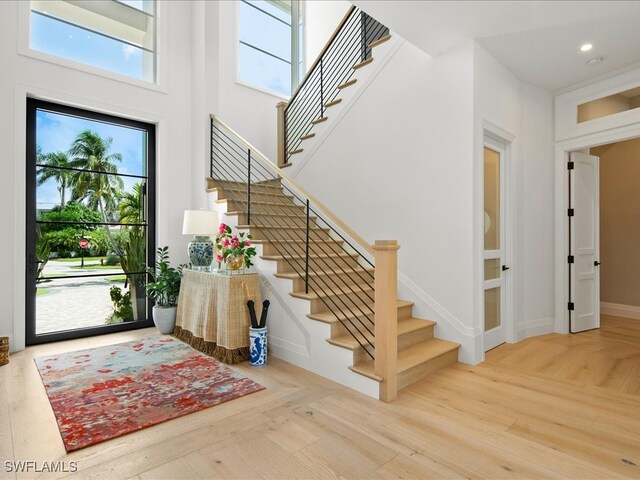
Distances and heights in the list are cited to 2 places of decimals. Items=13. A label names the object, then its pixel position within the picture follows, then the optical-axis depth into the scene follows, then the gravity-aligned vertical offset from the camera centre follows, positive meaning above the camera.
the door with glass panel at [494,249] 3.71 -0.12
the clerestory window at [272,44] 5.97 +3.40
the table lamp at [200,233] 4.00 +0.07
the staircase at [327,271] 2.61 -0.31
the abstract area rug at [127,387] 2.26 -1.12
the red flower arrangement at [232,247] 3.50 -0.08
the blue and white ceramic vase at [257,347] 3.28 -0.98
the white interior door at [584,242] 4.40 -0.06
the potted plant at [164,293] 4.35 -0.66
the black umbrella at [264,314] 3.34 -0.69
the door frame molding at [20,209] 3.68 +0.31
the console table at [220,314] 3.37 -0.73
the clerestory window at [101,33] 3.99 +2.44
